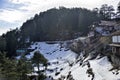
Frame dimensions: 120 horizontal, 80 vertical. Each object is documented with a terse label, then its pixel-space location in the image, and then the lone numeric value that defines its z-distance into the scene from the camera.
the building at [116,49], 17.82
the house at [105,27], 39.32
